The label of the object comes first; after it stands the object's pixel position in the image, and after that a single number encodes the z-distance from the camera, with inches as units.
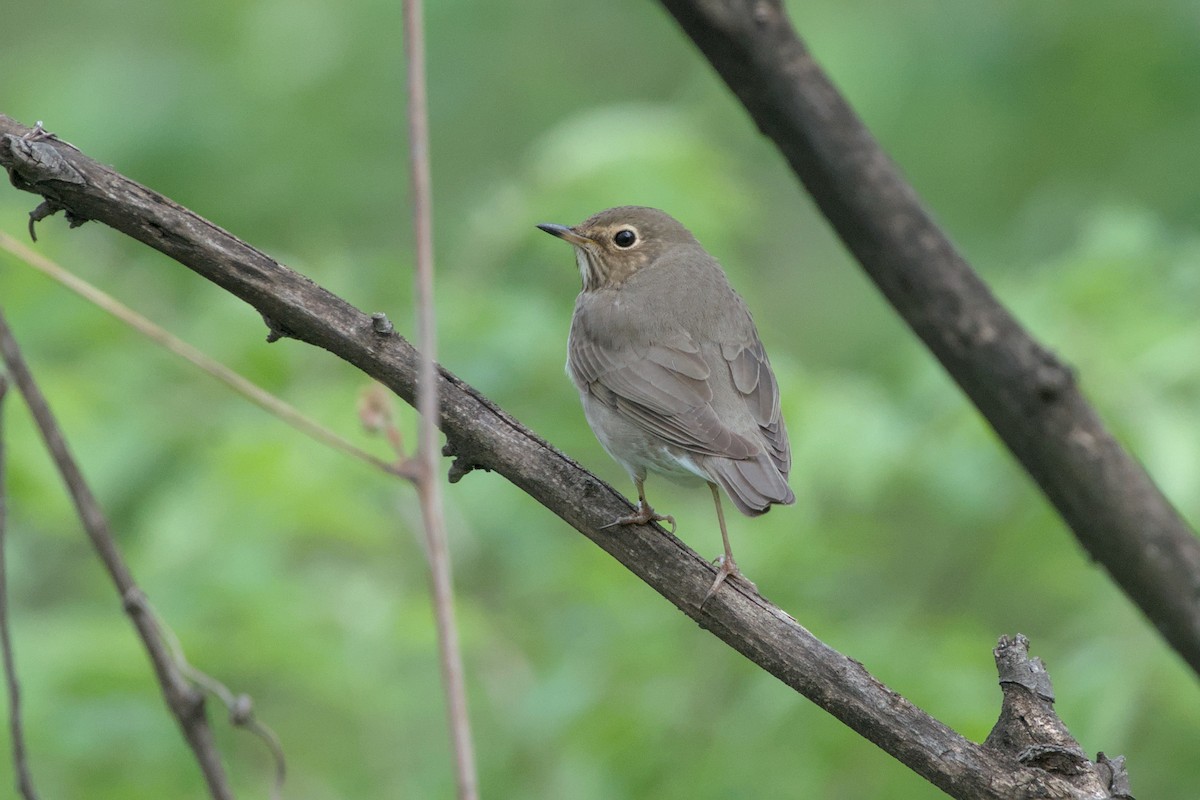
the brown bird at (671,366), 316.8
